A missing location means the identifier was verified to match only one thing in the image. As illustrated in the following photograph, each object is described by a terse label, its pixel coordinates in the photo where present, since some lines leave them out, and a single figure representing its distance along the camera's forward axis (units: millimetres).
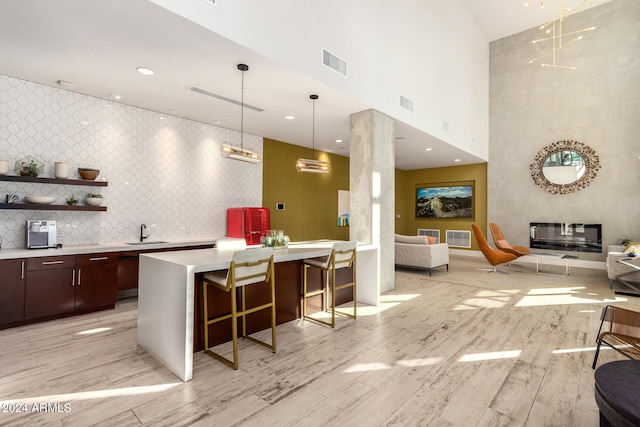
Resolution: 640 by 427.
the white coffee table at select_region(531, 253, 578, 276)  7293
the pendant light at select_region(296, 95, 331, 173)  4398
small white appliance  4039
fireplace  8156
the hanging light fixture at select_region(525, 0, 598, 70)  8316
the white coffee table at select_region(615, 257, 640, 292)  5748
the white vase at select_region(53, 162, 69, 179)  4332
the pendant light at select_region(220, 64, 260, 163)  3649
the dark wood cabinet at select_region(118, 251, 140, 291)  4695
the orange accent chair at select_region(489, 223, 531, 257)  7830
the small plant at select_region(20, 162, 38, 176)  4109
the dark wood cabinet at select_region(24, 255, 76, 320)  3795
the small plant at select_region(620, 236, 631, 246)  7401
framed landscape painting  10492
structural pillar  5207
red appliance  6166
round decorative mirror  8219
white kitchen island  2586
